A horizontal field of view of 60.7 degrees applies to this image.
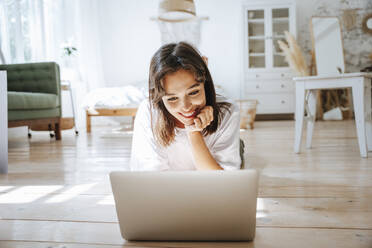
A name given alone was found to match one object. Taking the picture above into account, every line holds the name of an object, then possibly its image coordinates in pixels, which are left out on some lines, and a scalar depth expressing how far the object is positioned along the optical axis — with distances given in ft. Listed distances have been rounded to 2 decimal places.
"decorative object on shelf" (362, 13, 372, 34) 15.70
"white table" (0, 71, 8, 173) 5.29
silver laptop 1.96
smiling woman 2.54
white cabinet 15.60
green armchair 9.58
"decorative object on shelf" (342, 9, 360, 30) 15.94
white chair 5.64
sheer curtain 11.58
